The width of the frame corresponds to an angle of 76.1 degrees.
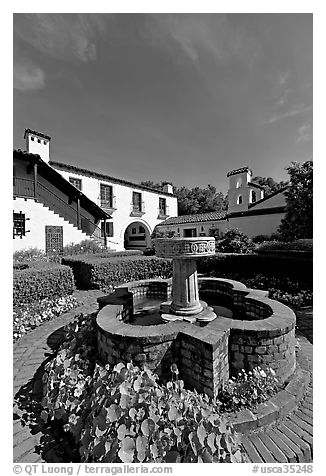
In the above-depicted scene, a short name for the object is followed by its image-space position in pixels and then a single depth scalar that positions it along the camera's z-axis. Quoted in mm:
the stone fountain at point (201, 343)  2576
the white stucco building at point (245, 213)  15750
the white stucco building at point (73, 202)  13250
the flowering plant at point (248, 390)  2412
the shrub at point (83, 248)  14062
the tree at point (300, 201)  6920
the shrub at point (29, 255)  11673
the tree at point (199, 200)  36094
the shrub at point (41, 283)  5623
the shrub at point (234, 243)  12930
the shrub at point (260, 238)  15149
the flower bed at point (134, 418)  1801
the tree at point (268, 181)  42847
